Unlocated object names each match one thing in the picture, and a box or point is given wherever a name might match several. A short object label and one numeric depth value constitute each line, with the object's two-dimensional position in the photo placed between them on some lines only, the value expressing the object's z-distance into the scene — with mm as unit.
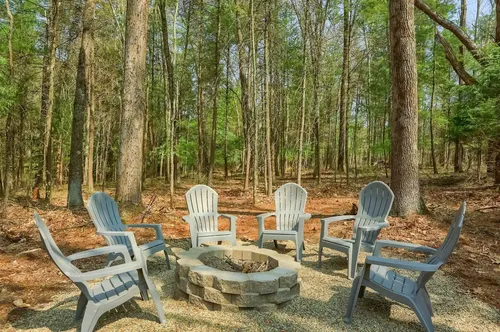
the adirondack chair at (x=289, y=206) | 4570
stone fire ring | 2709
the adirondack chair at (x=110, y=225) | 3303
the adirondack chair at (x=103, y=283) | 2174
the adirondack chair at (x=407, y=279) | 2342
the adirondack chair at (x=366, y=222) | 3568
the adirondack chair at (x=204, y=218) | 4152
